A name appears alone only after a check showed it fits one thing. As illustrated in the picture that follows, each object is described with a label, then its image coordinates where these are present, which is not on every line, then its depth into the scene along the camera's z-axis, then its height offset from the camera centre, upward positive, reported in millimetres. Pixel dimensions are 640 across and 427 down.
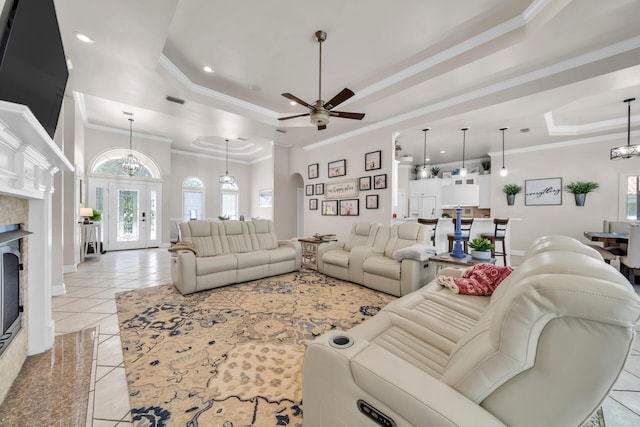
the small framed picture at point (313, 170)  6457 +1098
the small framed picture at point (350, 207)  5544 +129
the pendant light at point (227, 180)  7781 +1026
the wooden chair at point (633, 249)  3232 -470
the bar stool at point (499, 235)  4709 -425
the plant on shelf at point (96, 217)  5672 -104
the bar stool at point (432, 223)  4500 -182
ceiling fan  2728 +1231
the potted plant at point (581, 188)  5484 +546
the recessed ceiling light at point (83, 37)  2459 +1749
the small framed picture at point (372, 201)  5185 +244
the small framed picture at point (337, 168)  5773 +1050
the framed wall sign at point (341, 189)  5605 +543
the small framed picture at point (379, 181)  5020 +635
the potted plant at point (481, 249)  2969 -432
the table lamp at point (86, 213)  5261 -14
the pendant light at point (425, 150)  4866 +1602
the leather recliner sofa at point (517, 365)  611 -445
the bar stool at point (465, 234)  4573 -413
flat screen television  1246 +895
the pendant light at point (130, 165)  6059 +1138
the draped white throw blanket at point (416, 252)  3180 -511
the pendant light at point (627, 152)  3818 +953
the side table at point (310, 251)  4719 -741
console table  5281 -553
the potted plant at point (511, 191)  6422 +565
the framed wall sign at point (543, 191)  5953 +527
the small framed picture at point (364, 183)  5301 +637
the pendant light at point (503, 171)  6004 +999
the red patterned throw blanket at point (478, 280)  2039 -566
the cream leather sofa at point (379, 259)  3227 -674
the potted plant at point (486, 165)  7191 +1370
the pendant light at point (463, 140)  4878 +1620
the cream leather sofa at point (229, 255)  3354 -651
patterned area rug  1450 -1106
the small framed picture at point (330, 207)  6023 +137
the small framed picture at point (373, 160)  5094 +1086
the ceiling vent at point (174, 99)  3869 +1769
